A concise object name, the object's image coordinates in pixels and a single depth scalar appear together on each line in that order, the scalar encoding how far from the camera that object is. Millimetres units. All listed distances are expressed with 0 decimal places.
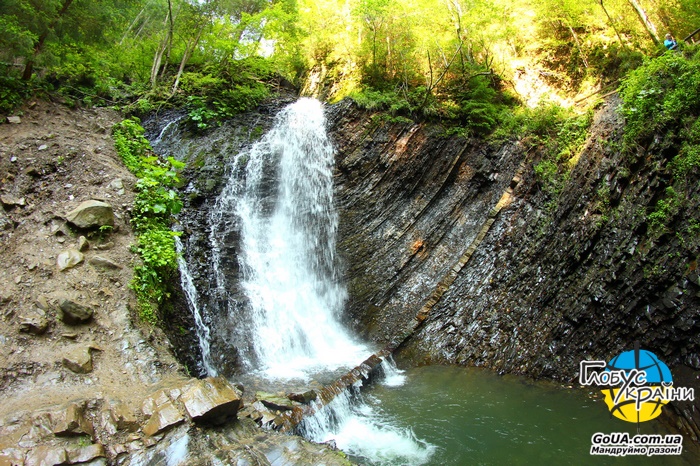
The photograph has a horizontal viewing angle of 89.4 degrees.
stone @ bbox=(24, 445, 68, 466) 3027
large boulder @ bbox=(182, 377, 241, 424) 3910
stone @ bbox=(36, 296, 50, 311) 4794
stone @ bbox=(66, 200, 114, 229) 6055
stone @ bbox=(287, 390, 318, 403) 6176
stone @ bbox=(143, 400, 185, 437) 3629
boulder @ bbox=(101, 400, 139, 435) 3602
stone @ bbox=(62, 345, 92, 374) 4273
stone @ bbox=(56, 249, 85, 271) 5422
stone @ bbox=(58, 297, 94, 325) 4812
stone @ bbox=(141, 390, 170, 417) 3852
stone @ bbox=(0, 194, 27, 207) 6055
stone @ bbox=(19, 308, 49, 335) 4490
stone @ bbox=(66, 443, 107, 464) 3160
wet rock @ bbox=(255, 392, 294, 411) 5852
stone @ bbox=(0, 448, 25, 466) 2970
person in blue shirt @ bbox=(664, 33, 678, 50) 8366
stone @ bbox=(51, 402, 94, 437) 3346
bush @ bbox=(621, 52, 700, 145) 6684
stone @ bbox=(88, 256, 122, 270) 5664
